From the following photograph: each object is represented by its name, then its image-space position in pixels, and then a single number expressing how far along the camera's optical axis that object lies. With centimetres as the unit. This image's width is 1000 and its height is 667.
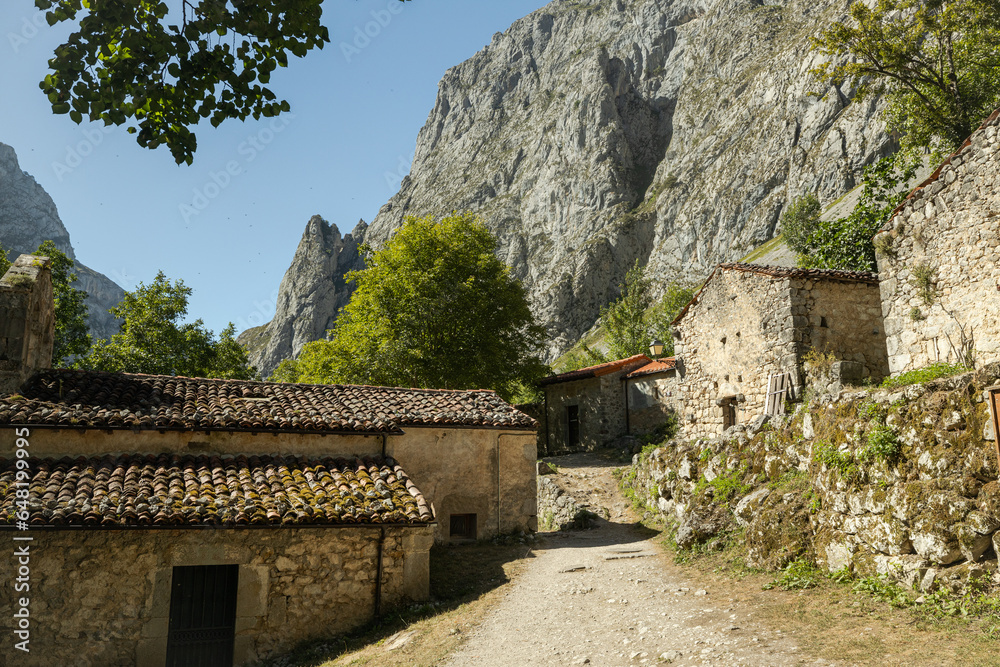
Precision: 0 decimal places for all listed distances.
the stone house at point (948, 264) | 1054
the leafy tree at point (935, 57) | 1900
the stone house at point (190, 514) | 949
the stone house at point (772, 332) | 1541
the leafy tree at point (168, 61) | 486
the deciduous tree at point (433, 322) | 2659
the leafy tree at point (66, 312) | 2656
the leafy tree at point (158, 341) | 2873
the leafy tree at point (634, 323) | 4681
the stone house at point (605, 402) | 2561
